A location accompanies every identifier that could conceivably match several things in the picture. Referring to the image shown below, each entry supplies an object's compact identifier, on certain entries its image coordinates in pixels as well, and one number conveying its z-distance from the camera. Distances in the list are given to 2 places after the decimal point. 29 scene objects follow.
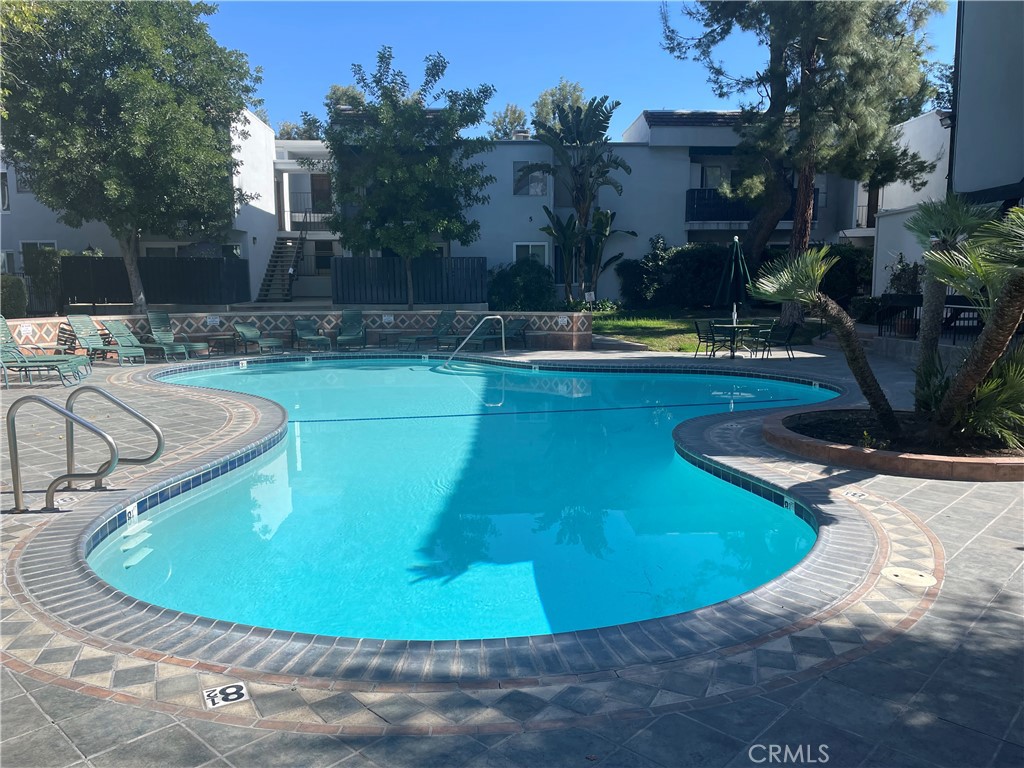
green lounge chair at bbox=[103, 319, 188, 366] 17.41
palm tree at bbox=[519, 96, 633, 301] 25.16
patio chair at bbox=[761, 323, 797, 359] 17.19
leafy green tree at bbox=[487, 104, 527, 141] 57.06
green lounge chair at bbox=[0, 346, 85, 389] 13.71
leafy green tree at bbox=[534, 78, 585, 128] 53.62
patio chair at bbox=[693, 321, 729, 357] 17.84
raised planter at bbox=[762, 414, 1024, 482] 7.33
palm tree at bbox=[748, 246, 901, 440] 8.05
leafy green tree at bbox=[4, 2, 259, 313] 19.53
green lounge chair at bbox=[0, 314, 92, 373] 14.00
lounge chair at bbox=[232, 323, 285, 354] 19.56
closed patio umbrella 18.84
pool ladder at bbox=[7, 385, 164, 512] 6.00
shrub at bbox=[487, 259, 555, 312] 24.98
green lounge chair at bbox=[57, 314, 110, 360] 17.05
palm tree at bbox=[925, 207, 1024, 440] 6.50
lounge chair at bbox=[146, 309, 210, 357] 18.34
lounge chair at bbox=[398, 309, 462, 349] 20.23
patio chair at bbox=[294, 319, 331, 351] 20.28
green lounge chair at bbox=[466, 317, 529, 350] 20.20
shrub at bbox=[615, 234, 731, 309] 26.30
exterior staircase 30.34
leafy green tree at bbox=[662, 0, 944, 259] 18.36
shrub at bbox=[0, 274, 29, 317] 23.03
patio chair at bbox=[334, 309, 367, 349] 20.36
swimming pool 5.95
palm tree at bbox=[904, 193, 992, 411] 8.06
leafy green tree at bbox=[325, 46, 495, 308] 21.59
